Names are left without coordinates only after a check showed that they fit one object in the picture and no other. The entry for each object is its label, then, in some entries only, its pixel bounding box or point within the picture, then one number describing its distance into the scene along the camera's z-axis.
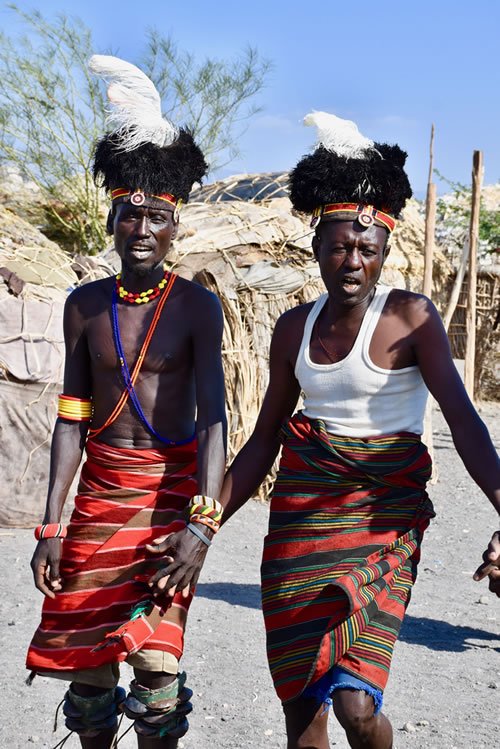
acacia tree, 12.84
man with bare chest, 2.77
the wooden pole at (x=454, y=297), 9.64
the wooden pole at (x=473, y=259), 9.50
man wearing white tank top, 2.52
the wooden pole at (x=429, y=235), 8.53
